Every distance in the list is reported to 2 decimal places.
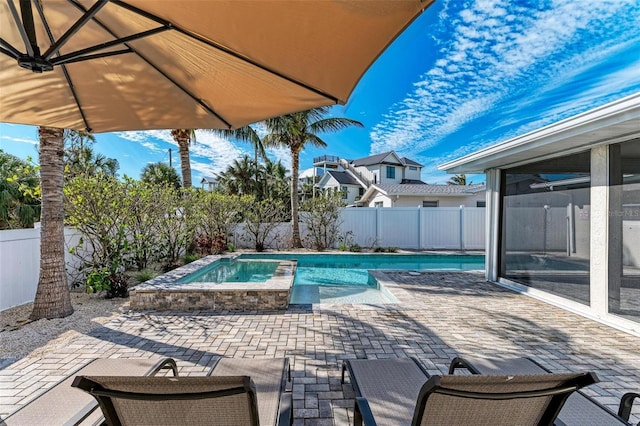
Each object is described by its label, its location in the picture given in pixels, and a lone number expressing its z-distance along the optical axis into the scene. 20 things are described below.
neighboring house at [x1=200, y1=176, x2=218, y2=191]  40.85
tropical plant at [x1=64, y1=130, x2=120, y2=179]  19.53
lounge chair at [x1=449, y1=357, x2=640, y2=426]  2.04
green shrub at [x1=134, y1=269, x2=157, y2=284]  7.09
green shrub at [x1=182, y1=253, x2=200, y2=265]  9.57
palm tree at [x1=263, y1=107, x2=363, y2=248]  12.95
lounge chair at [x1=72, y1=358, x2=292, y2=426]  1.42
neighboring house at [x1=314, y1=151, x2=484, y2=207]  18.36
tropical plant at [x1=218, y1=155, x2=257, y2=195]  26.47
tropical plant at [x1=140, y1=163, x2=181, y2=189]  25.41
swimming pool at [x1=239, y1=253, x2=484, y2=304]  7.16
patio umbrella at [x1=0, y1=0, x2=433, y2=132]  2.07
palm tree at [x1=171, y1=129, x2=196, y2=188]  11.82
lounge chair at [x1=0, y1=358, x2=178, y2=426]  1.94
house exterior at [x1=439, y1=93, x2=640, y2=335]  4.47
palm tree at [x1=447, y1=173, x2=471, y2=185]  41.66
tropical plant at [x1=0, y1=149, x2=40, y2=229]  11.70
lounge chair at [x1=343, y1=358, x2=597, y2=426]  1.48
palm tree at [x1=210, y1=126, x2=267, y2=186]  15.10
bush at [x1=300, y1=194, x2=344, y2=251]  13.72
